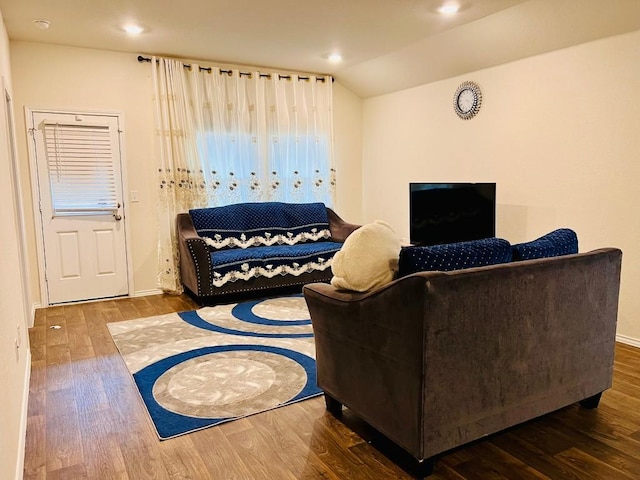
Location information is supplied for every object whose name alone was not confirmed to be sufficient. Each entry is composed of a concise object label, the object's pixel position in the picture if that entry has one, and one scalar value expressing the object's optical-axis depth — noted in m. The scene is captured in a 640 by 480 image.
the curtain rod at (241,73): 5.01
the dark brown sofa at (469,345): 1.87
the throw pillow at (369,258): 2.11
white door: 4.70
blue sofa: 4.68
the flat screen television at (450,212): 4.29
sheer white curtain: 5.16
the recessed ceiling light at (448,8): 3.64
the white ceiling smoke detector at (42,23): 3.91
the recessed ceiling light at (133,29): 4.08
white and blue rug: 2.64
